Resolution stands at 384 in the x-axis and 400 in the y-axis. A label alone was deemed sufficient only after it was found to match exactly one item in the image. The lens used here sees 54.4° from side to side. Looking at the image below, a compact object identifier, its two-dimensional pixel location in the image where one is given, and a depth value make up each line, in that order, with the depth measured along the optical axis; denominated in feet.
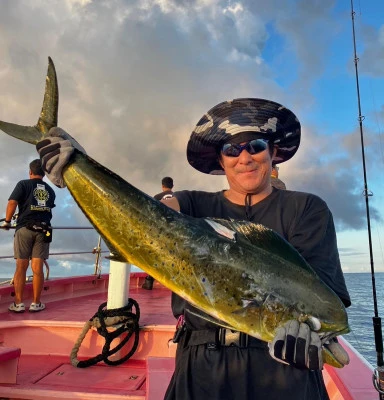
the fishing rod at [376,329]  8.54
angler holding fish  5.47
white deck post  15.30
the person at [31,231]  19.54
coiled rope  14.01
